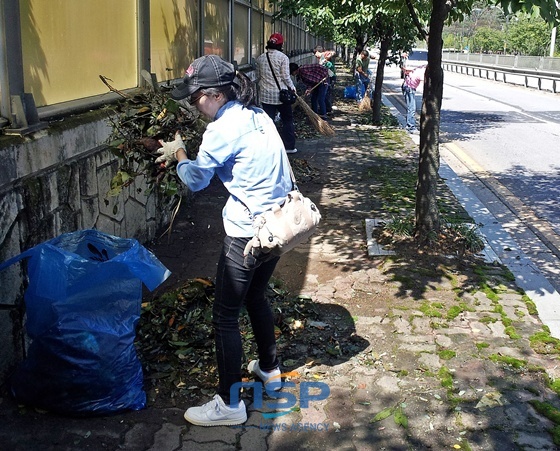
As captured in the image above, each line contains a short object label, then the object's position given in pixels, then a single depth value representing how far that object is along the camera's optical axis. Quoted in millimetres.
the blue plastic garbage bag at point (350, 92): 22375
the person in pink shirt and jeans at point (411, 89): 14547
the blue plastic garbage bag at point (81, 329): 3148
